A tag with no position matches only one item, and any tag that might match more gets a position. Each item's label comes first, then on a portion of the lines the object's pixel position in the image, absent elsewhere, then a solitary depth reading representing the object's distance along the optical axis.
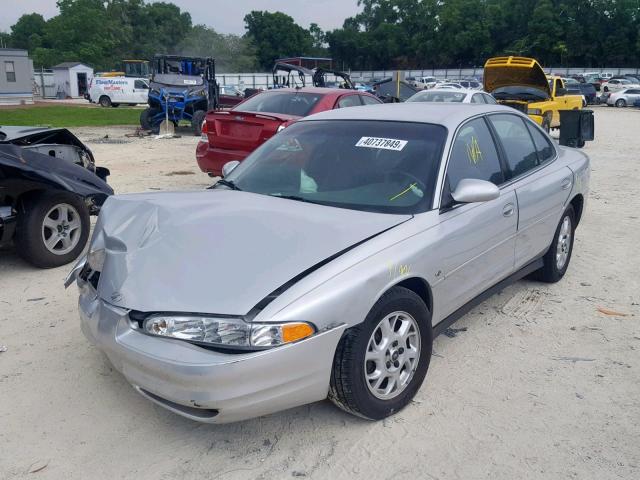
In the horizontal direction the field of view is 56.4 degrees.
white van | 33.78
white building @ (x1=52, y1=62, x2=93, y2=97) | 45.03
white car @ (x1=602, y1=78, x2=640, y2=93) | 39.16
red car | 8.03
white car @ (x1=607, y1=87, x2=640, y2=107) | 33.75
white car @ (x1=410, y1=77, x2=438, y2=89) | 45.76
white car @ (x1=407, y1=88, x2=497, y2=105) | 13.12
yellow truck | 14.98
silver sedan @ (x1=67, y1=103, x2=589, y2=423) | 2.56
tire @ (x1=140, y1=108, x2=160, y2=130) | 17.72
